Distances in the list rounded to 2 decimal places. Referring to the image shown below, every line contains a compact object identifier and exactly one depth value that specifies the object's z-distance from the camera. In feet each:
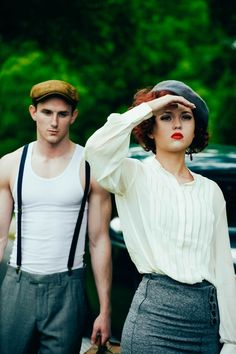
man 11.32
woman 9.60
